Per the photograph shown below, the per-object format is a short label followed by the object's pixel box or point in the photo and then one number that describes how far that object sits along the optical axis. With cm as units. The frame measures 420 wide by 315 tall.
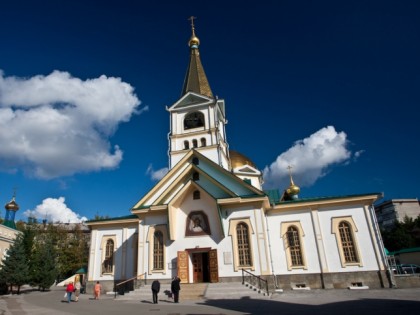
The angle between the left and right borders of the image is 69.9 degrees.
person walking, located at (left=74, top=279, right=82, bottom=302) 1713
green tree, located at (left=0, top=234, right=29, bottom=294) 2412
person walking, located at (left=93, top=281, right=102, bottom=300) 1783
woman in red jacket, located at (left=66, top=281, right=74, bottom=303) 1627
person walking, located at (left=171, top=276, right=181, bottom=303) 1456
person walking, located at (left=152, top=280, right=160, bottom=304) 1440
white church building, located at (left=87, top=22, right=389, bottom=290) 1823
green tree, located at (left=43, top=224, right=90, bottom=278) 4075
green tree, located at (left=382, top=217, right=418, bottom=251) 4593
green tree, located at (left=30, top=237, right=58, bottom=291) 2753
